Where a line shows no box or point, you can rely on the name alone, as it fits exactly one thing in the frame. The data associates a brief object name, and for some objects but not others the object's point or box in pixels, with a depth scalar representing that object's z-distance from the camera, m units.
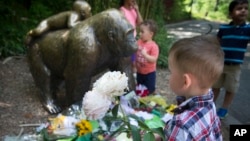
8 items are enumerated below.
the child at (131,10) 3.46
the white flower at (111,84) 1.05
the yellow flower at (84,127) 1.37
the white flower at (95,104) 1.06
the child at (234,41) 2.62
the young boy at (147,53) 2.77
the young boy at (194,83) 1.09
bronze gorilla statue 2.26
